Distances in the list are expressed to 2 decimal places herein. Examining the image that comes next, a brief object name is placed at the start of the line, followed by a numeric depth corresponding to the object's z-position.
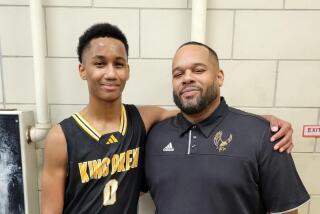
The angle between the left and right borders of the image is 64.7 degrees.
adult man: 0.88
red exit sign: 1.25
